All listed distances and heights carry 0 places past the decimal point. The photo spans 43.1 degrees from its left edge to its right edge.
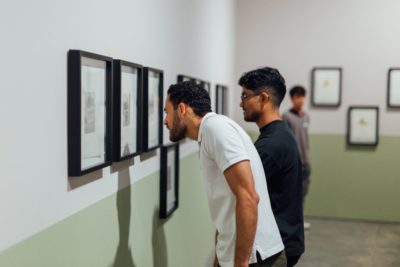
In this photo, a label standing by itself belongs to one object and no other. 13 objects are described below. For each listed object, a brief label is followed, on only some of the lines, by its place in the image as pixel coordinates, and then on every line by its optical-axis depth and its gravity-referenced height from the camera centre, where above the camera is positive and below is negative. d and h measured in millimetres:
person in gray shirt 5262 -217
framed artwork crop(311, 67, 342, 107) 5832 +205
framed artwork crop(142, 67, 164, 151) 2402 -31
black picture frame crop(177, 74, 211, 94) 3062 +147
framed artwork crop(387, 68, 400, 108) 5688 +190
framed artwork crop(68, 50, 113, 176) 1613 -41
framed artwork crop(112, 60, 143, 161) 2023 -37
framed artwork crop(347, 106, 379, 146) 5777 -238
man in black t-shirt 2090 -201
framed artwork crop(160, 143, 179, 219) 2711 -439
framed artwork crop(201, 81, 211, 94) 3829 +132
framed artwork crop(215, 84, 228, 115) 4473 +30
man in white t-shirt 1705 -272
